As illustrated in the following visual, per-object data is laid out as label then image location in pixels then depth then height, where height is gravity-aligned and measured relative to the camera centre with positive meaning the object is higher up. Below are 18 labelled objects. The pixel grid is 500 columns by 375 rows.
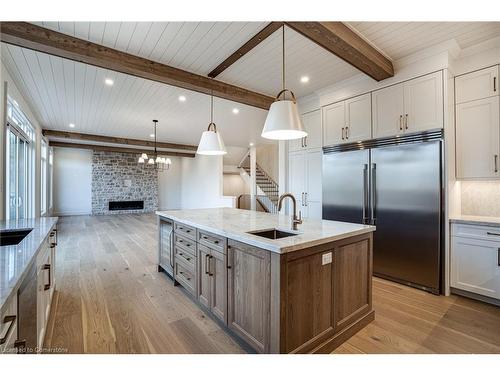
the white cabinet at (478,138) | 2.70 +0.56
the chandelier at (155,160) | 7.09 +0.85
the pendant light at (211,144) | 3.06 +0.55
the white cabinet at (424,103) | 2.81 +1.00
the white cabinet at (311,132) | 4.16 +0.95
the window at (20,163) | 3.75 +0.47
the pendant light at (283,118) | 2.02 +0.58
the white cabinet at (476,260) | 2.58 -0.80
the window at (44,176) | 7.29 +0.40
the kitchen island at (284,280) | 1.65 -0.72
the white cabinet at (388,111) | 3.13 +1.00
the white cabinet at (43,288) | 1.77 -0.80
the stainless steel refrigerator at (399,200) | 2.85 -0.16
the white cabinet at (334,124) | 3.73 +1.00
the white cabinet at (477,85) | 2.71 +1.17
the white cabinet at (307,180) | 4.15 +0.13
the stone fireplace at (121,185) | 10.72 +0.16
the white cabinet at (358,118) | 3.43 +1.00
